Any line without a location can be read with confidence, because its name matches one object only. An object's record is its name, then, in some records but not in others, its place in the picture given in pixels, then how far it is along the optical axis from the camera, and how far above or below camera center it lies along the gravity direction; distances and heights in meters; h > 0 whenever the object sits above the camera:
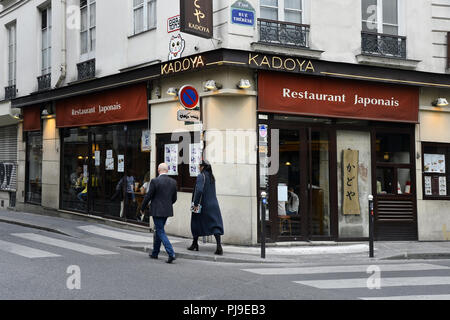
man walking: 8.60 -0.41
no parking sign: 9.83 +1.67
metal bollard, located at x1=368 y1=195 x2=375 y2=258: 9.61 -0.95
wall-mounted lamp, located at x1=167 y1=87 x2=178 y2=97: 11.41 +2.02
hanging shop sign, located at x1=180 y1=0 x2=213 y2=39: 9.83 +3.33
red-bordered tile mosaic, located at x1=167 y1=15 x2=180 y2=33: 11.42 +3.68
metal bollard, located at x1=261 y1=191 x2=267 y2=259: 9.10 -0.87
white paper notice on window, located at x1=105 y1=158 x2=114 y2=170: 13.80 +0.40
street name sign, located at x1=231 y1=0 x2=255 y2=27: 10.34 +3.54
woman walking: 9.23 -0.64
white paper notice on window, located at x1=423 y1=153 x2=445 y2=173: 12.36 +0.31
